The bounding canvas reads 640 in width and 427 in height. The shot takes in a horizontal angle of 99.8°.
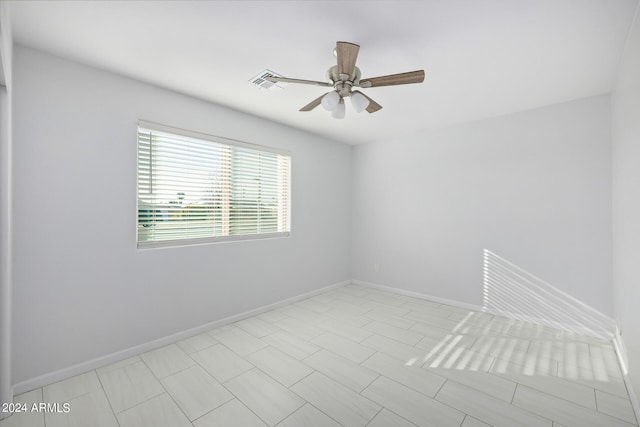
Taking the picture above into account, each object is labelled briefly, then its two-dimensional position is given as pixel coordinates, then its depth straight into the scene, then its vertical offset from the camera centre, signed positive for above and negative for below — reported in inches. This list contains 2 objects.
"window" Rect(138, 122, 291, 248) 102.5 +11.4
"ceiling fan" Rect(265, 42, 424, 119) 68.5 +36.9
